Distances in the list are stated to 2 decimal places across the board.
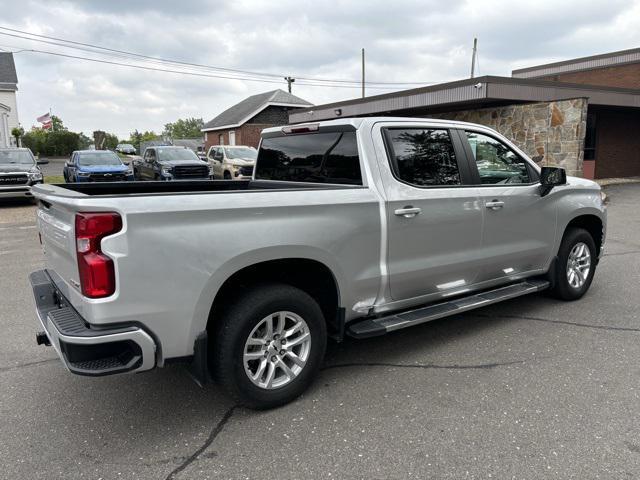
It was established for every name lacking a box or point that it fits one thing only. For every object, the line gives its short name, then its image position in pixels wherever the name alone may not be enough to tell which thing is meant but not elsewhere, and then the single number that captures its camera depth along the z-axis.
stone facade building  14.83
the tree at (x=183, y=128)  131.29
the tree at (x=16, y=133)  34.03
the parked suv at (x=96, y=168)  17.00
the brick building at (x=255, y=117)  35.94
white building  34.09
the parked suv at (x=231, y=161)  19.92
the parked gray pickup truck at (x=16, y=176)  13.89
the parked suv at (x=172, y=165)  18.53
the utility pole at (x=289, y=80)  47.53
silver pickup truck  2.66
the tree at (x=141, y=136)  97.19
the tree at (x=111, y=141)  76.84
